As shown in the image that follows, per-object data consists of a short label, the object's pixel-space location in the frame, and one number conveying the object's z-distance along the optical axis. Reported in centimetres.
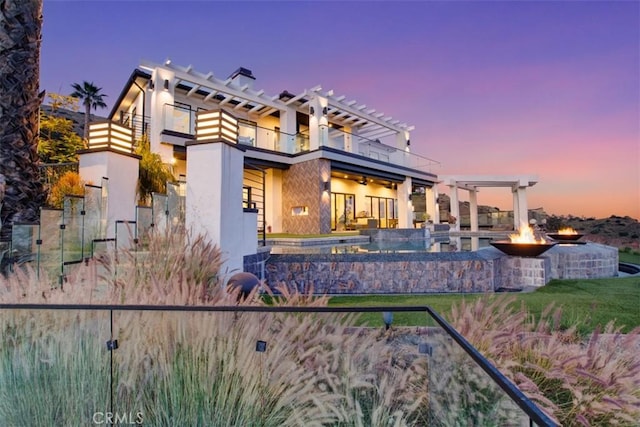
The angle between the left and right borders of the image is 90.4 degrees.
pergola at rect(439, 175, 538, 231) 1980
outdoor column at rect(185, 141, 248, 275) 450
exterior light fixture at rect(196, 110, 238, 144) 467
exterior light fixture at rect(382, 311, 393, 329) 179
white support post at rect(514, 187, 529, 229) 2072
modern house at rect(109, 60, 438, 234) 1227
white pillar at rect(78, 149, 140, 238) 532
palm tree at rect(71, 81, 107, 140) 2080
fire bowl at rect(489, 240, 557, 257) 616
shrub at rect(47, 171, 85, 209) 515
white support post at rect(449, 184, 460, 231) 2055
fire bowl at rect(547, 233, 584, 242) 888
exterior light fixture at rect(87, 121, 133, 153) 542
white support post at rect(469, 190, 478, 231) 2206
